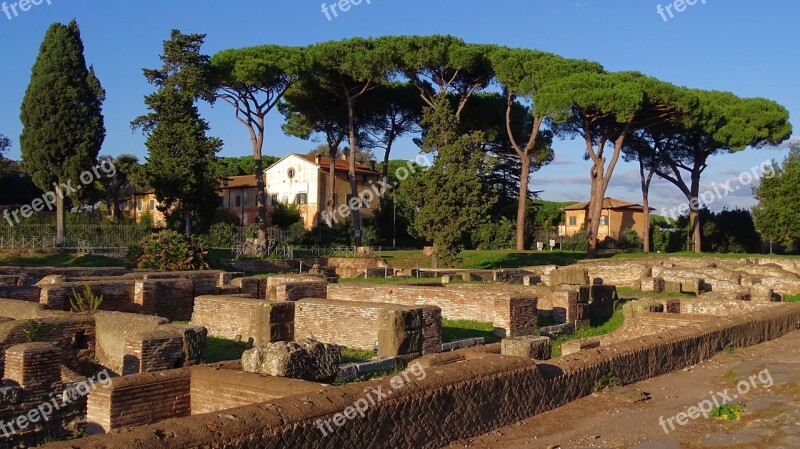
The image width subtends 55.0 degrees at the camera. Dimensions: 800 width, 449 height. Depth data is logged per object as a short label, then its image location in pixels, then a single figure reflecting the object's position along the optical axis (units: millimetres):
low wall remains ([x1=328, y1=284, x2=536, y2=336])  13469
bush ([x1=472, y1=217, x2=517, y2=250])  44750
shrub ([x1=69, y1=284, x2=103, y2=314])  12125
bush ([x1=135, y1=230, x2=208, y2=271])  20578
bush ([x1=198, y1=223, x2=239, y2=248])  40531
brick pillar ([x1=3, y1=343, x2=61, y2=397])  7265
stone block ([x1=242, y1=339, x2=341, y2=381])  6250
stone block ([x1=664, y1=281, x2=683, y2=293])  20562
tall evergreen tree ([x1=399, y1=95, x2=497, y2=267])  28547
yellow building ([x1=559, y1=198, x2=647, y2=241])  56031
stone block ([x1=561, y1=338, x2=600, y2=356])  9750
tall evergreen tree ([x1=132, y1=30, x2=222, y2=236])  33125
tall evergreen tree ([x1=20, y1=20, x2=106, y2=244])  32312
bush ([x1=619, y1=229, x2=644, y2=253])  48350
